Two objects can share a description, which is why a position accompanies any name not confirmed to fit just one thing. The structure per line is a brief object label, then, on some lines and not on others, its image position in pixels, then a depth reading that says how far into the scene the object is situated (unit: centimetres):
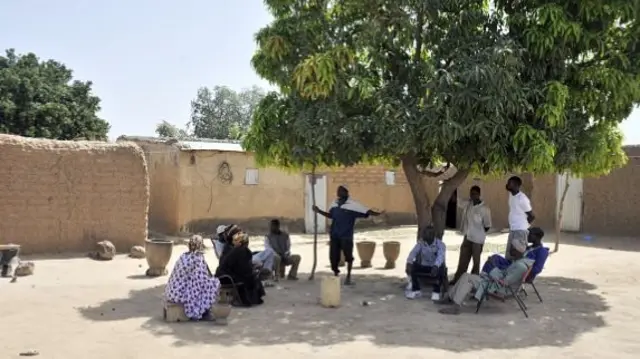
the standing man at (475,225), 902
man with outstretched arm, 970
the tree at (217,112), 4303
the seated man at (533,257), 812
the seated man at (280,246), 1015
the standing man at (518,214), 843
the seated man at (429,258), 843
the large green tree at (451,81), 793
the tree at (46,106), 2328
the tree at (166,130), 3878
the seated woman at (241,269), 800
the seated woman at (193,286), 714
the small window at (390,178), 2045
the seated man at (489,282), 775
